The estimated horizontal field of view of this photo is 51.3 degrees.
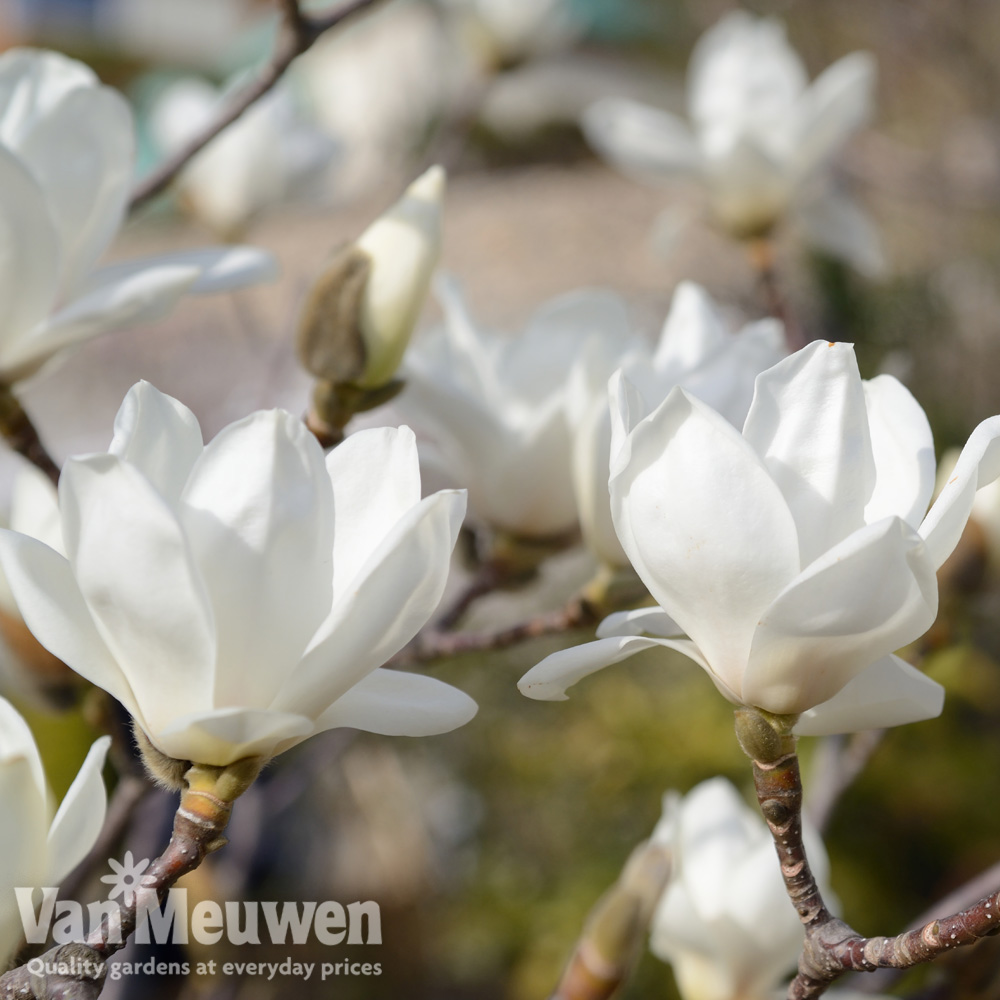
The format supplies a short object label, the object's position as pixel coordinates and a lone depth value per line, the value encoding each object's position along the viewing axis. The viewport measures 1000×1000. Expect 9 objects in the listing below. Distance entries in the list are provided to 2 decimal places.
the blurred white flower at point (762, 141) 0.99
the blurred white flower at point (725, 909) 0.57
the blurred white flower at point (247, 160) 1.12
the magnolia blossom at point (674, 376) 0.51
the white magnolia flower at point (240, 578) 0.30
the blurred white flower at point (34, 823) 0.33
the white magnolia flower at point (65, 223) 0.45
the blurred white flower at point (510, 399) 0.62
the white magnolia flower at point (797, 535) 0.32
